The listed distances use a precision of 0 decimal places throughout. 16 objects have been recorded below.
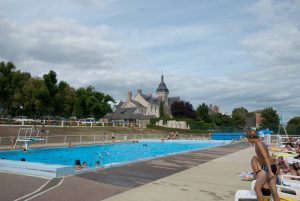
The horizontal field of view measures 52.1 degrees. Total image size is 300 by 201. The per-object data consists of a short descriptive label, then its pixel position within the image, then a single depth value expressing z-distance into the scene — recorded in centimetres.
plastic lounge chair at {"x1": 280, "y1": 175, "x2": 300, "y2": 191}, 674
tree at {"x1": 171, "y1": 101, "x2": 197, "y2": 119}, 8975
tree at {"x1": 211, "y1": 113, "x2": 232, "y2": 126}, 9331
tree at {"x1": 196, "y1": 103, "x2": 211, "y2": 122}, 9131
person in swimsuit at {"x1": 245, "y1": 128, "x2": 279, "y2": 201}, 510
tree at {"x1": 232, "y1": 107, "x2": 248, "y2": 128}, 9969
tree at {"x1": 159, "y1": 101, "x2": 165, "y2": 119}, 9000
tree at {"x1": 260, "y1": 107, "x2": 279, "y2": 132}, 7710
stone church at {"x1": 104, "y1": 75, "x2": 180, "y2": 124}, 9068
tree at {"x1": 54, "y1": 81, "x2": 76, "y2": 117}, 5619
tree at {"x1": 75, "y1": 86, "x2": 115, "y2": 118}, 6950
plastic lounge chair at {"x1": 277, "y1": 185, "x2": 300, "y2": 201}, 544
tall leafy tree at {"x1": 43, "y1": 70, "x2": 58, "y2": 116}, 5091
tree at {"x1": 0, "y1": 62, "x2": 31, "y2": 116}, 4994
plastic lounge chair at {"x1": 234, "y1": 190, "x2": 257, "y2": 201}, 546
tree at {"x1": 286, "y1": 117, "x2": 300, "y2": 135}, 4015
